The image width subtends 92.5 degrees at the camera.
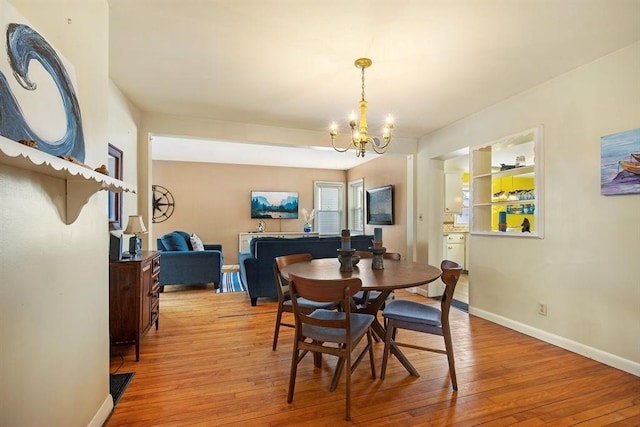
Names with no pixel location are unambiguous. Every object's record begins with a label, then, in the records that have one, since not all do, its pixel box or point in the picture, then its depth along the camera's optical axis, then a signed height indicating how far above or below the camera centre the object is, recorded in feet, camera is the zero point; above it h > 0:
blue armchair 15.89 -2.65
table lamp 9.72 -0.40
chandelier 8.24 +2.53
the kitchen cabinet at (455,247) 20.45 -2.13
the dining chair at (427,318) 6.97 -2.43
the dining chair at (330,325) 5.98 -2.40
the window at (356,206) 24.56 +0.79
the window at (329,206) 26.43 +0.78
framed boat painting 7.56 +1.33
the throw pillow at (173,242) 16.70 -1.50
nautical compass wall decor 22.34 +0.82
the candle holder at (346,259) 7.91 -1.15
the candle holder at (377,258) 8.36 -1.19
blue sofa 13.61 -1.95
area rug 16.34 -4.00
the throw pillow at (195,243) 18.30 -1.70
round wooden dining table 6.57 -1.45
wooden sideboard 8.16 -2.32
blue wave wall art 3.19 +1.57
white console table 23.64 -1.78
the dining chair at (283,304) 8.63 -2.54
